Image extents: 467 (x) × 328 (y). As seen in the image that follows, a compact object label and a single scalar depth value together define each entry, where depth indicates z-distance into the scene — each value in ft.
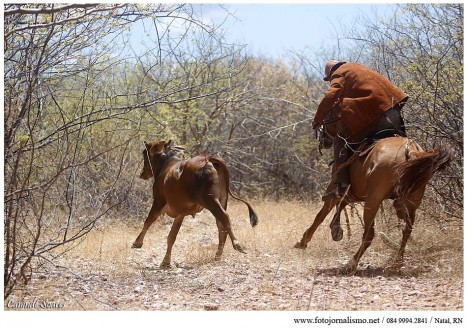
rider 64.75
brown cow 70.03
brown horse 56.39
